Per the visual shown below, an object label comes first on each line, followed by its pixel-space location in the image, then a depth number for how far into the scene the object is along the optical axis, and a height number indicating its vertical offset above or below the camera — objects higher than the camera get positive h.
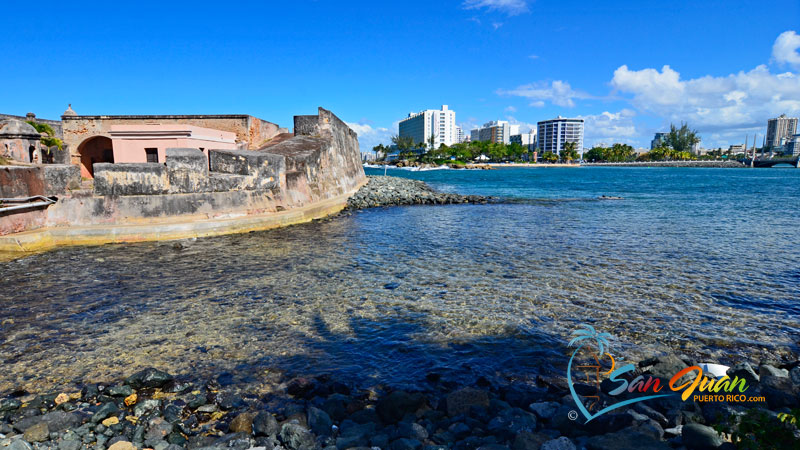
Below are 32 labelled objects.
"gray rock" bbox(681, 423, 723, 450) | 2.82 -1.90
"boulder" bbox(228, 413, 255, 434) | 3.39 -2.14
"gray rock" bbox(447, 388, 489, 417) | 3.60 -2.09
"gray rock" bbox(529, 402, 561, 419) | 3.46 -2.08
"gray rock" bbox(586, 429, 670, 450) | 2.83 -1.95
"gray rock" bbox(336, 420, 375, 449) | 3.13 -2.11
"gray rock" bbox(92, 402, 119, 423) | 3.48 -2.11
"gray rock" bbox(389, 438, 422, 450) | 3.01 -2.05
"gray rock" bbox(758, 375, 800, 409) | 3.45 -1.97
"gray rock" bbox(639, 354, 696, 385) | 4.07 -2.06
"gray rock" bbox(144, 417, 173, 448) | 3.23 -2.14
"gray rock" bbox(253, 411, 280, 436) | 3.29 -2.09
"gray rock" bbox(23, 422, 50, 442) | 3.19 -2.07
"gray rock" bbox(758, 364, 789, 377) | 3.96 -2.01
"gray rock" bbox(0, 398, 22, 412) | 3.61 -2.09
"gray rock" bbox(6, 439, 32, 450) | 3.01 -2.04
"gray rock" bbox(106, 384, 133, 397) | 3.85 -2.10
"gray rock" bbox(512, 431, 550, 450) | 2.96 -2.01
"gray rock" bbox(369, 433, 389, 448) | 3.12 -2.09
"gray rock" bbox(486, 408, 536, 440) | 3.21 -2.07
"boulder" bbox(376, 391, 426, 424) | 3.54 -2.10
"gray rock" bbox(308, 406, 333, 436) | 3.33 -2.11
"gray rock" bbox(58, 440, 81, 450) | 3.09 -2.10
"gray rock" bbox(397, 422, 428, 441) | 3.20 -2.09
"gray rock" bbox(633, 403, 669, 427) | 3.29 -2.04
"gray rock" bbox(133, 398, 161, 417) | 3.62 -2.13
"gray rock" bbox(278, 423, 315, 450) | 3.13 -2.08
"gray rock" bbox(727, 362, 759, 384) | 3.87 -2.00
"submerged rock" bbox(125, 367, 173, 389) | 4.00 -2.07
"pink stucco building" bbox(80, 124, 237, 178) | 16.14 +0.93
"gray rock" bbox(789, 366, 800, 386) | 3.90 -2.04
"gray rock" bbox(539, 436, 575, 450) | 2.91 -1.98
